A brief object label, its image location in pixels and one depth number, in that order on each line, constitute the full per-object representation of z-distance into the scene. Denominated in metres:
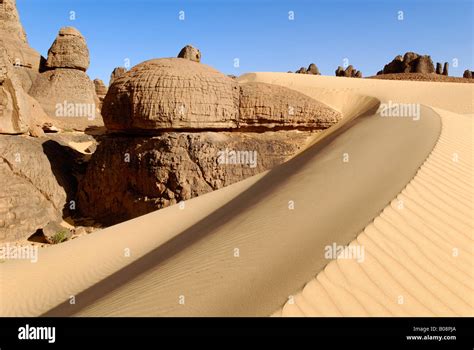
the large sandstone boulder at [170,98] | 8.04
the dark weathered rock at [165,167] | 8.04
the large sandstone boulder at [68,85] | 16.59
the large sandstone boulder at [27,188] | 7.65
